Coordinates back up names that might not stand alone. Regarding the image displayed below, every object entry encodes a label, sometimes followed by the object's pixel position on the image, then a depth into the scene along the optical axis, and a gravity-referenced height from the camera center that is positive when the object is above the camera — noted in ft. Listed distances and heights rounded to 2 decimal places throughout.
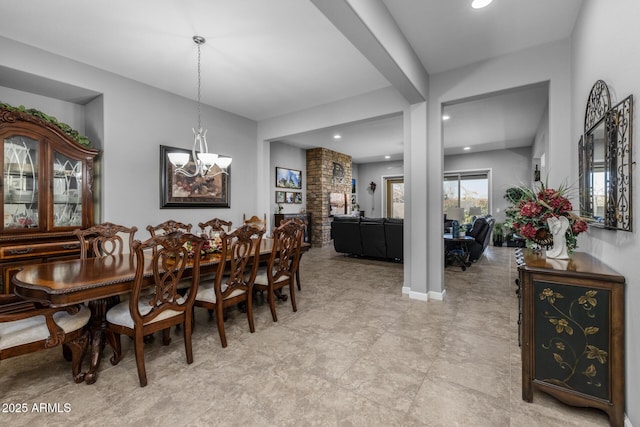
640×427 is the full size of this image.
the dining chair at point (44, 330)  5.23 -2.29
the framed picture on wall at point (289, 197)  24.49 +1.19
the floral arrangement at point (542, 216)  6.10 -0.14
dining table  5.39 -1.40
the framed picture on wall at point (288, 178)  23.65 +2.78
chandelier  9.31 +1.82
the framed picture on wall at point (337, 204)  27.22 +0.67
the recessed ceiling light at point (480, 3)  7.31 +5.29
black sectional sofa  18.17 -1.73
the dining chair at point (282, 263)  9.16 -1.78
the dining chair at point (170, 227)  10.54 -0.57
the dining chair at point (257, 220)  13.61 -0.46
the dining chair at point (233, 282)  7.68 -2.06
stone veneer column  25.89 +1.81
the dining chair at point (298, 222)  9.63 -0.37
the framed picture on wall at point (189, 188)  13.25 +1.15
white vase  6.13 -0.57
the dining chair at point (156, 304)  5.94 -2.12
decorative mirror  4.76 +0.94
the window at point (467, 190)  28.30 +2.01
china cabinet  9.11 +0.72
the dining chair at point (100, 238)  8.32 -0.82
